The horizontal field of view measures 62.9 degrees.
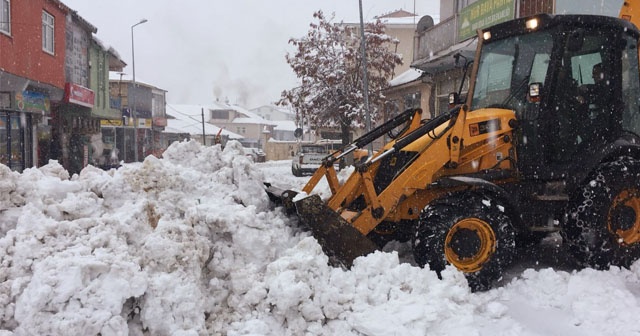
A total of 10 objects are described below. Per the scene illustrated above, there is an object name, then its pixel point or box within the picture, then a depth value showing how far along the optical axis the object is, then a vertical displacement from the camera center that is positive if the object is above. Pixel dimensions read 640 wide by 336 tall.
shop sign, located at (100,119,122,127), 34.17 +0.91
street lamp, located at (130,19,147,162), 32.91 +5.52
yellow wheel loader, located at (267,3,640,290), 4.99 -0.34
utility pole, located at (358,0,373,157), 13.65 +1.55
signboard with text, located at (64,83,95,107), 19.77 +1.67
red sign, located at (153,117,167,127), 49.06 +1.43
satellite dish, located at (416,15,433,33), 18.25 +4.02
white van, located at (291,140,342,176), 22.11 -0.83
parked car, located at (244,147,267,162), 41.83 -1.65
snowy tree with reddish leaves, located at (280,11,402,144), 20.59 +2.57
